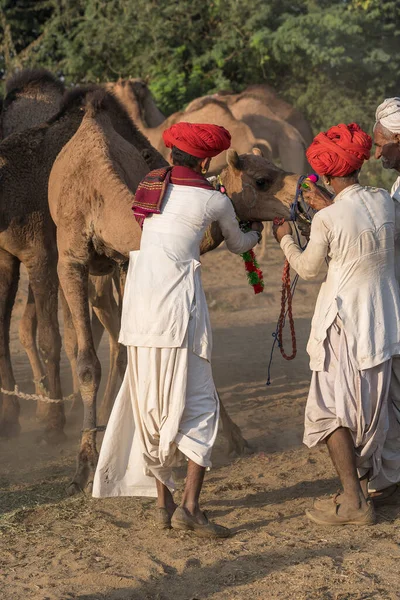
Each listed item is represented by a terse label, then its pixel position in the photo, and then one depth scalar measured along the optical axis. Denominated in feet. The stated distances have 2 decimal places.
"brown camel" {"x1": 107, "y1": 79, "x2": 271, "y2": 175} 93.45
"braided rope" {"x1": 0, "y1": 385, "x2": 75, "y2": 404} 42.66
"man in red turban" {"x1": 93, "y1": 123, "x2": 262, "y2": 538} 30.07
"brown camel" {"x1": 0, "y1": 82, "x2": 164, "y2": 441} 44.91
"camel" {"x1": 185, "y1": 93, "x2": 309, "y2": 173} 98.84
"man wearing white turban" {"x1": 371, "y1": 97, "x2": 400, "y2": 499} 32.55
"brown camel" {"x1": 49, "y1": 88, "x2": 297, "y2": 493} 36.32
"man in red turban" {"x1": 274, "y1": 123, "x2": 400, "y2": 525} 30.12
